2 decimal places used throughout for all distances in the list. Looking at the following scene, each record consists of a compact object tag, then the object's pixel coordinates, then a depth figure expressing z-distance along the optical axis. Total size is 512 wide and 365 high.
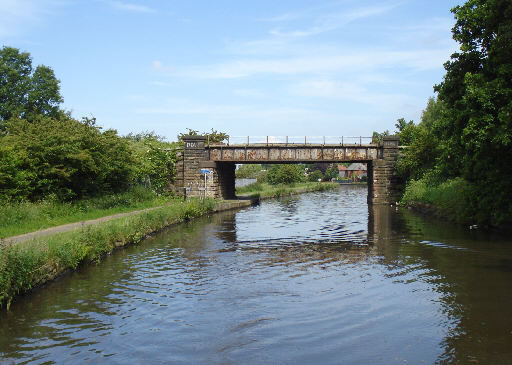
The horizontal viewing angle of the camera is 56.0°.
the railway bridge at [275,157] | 43.03
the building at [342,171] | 143.27
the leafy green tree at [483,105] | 18.86
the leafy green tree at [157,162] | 41.77
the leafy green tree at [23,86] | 60.03
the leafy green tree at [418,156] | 42.09
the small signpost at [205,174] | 39.41
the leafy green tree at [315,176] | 118.25
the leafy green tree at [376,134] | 112.88
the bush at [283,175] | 83.81
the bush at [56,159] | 23.05
